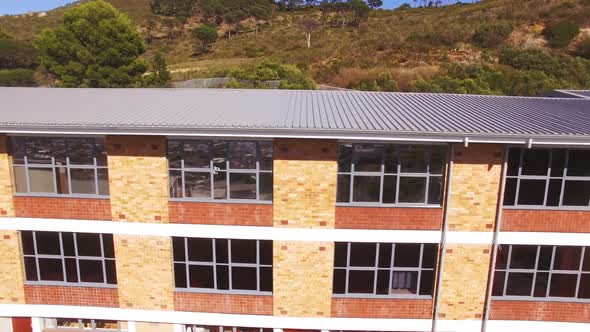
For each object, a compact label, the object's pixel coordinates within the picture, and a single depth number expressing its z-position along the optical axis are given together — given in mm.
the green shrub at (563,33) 41000
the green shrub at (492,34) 42688
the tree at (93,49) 32375
